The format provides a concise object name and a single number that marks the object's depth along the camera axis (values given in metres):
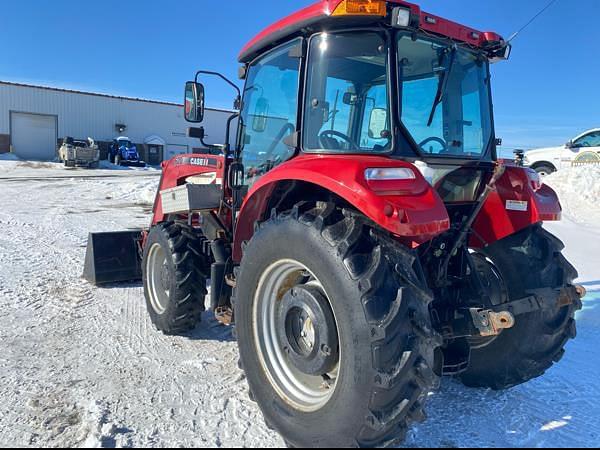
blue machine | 34.22
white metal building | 36.69
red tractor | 2.23
